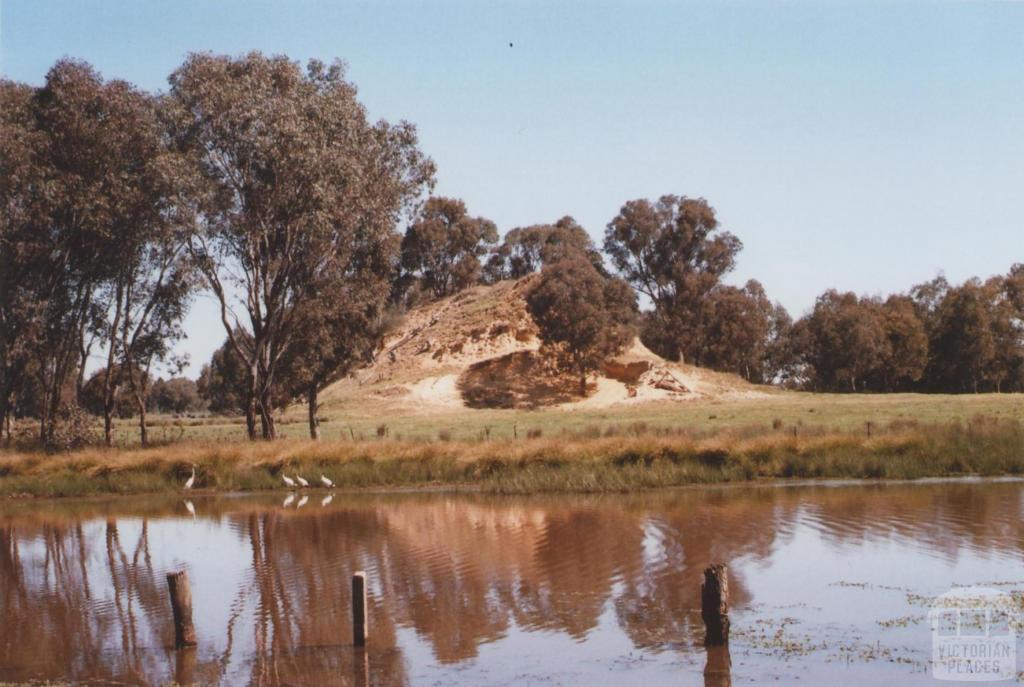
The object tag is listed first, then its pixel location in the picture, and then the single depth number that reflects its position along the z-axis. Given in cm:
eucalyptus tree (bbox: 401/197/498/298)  10956
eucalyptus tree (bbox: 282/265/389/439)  4762
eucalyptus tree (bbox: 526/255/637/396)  8450
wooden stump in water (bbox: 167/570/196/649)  1655
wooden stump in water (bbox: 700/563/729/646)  1536
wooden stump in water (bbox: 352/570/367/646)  1631
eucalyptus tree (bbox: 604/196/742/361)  11544
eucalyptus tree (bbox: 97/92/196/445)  4213
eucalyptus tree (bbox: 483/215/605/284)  12606
